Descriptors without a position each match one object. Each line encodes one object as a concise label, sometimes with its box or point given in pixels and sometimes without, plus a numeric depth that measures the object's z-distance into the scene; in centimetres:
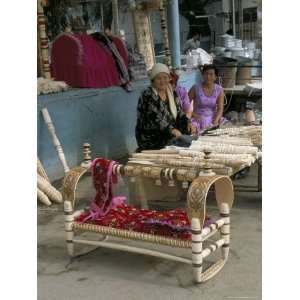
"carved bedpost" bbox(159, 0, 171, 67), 763
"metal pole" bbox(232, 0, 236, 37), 1173
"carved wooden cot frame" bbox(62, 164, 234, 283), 283
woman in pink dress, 563
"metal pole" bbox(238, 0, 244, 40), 1235
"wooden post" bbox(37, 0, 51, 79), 518
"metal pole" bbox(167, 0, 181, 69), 826
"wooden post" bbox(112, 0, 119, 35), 721
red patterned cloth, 306
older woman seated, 464
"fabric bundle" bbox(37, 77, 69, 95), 517
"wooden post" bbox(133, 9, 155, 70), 746
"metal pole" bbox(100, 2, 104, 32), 712
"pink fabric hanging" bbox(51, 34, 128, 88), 566
